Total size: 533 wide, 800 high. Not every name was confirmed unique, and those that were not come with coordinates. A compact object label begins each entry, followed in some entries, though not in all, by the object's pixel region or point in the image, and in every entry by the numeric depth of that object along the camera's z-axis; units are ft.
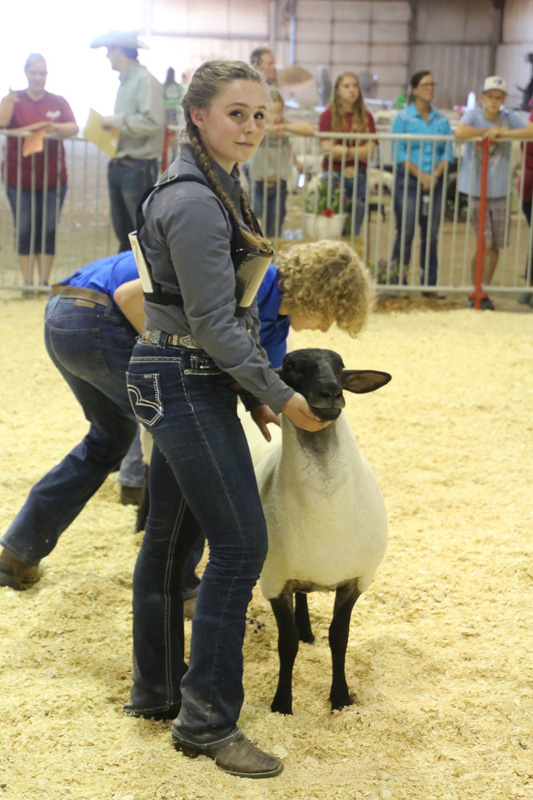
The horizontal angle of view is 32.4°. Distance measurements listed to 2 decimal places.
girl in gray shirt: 7.20
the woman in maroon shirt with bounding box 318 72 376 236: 27.55
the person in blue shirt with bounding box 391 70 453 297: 27.84
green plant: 28.87
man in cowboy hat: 25.04
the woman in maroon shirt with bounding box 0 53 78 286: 27.76
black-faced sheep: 8.70
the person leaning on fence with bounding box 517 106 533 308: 27.68
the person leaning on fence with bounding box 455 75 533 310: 27.81
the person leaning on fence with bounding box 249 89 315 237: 27.24
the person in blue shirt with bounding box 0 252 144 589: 10.44
